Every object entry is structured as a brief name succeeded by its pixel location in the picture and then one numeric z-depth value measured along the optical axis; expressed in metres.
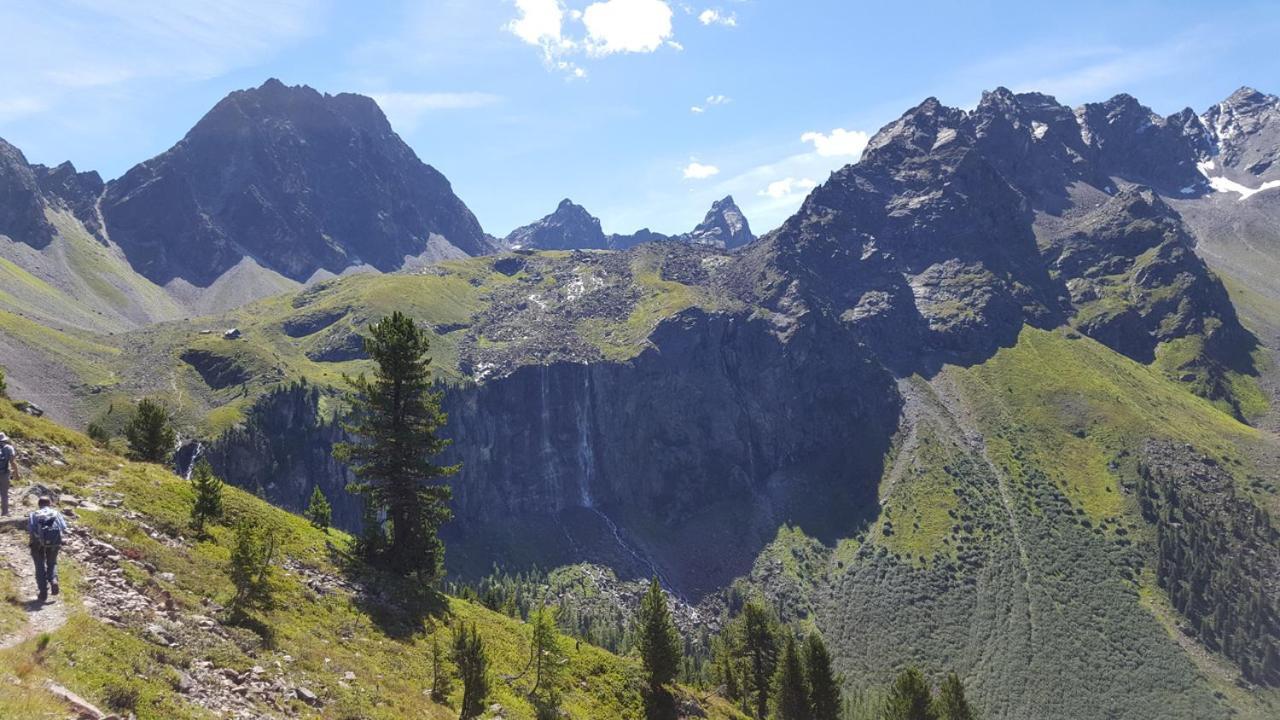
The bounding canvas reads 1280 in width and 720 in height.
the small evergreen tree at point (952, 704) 81.62
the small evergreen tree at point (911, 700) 76.44
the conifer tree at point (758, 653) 77.62
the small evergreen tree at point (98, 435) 48.81
